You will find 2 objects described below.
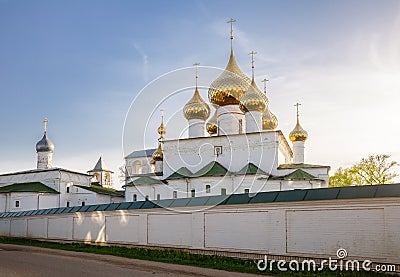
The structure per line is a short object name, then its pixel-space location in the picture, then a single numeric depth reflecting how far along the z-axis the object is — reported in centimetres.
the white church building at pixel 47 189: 3753
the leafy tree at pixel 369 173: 4053
